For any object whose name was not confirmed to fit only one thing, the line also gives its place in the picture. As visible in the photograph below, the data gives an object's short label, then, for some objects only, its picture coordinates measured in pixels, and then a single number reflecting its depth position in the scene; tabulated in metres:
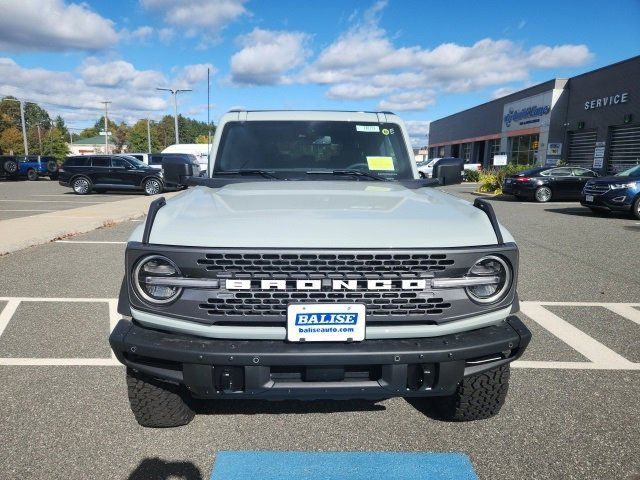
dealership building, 25.69
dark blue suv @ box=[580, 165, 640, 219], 12.78
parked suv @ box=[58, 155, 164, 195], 20.72
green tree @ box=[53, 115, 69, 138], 152.38
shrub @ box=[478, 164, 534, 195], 22.81
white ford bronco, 2.23
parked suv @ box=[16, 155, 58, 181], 33.03
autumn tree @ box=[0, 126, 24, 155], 80.75
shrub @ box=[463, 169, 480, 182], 33.69
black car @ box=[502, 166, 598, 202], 18.19
